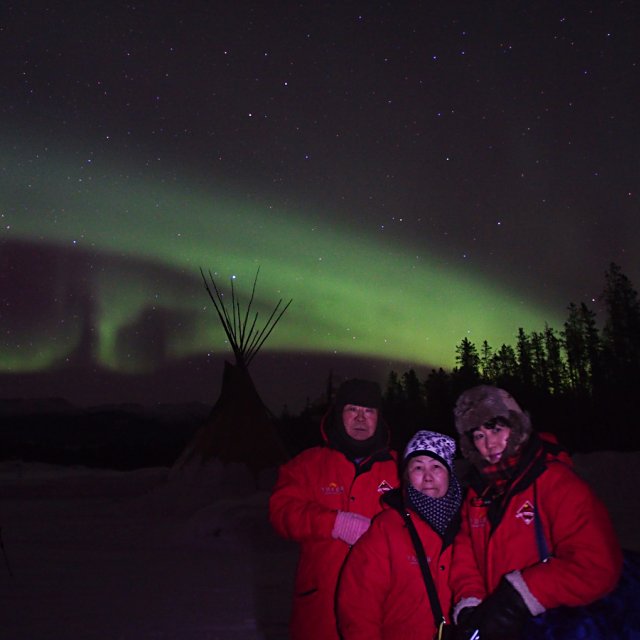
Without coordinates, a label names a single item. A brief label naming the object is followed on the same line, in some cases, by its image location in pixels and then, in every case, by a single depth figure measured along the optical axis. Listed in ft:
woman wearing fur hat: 5.37
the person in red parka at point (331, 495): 8.03
